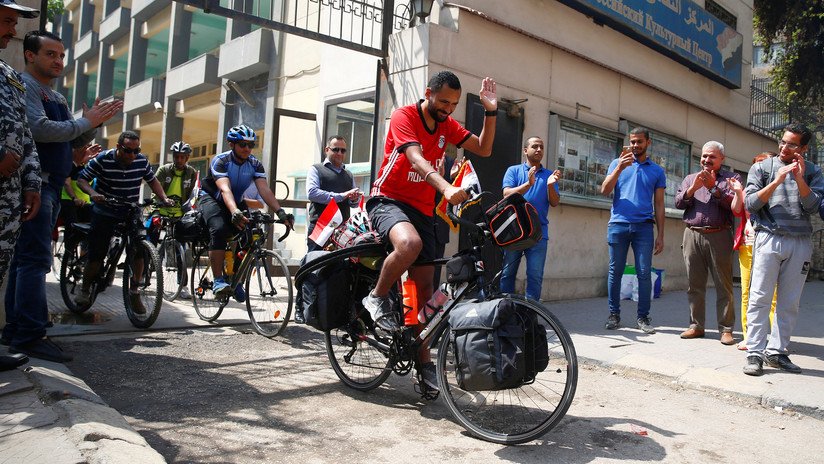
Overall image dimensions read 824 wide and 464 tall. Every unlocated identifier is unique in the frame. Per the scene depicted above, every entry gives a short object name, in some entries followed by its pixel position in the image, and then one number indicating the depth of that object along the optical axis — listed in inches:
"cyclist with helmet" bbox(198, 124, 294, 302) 231.3
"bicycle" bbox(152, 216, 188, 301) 275.9
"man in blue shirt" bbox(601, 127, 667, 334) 257.1
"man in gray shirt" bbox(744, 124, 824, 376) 191.0
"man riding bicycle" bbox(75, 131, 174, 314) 229.6
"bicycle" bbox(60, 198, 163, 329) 218.2
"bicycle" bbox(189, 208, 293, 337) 219.5
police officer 128.0
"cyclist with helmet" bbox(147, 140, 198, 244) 338.0
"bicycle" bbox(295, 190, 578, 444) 121.0
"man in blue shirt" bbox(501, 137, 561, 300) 253.1
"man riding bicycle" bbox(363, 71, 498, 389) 141.7
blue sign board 390.7
